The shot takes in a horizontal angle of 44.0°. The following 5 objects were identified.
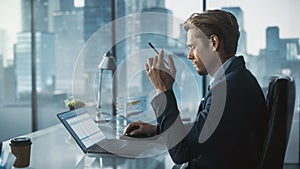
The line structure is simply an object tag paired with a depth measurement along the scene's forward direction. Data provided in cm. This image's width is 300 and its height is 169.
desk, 132
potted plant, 224
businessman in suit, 116
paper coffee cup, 129
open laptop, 146
